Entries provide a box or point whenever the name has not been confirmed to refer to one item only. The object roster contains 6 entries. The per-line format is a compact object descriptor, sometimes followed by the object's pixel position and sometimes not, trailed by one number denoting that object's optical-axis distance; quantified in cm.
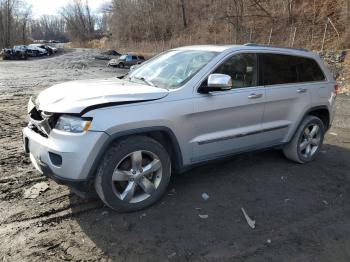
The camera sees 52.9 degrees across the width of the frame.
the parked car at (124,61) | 3353
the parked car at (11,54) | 4422
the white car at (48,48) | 5303
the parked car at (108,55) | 4381
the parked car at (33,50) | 4742
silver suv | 338
